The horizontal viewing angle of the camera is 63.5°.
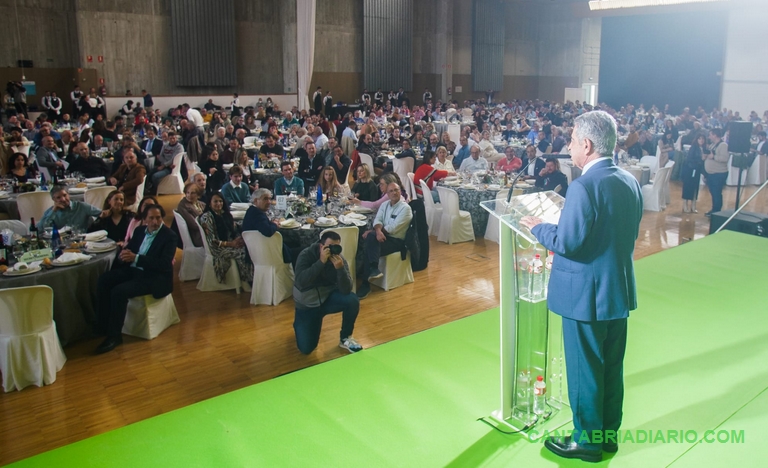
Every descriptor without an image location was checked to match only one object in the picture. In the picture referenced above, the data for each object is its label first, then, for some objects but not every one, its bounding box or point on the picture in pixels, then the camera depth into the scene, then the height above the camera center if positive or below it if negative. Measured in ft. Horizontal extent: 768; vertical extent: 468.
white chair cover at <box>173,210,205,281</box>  21.11 -4.82
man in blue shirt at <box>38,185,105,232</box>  19.26 -2.94
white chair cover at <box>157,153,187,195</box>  34.23 -3.52
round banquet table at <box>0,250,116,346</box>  15.38 -4.41
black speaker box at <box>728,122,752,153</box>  28.78 -1.04
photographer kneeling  14.98 -4.29
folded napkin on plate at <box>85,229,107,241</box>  17.97 -3.36
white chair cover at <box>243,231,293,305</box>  18.78 -4.58
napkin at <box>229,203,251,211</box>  22.37 -3.21
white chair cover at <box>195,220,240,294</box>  20.16 -5.19
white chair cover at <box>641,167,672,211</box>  31.41 -3.94
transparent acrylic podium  8.74 -3.17
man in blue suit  7.62 -1.91
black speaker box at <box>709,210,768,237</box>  23.08 -4.13
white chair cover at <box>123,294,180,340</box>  16.63 -5.30
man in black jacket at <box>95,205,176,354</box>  16.20 -4.18
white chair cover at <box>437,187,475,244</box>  25.73 -4.40
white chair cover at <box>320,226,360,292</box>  18.75 -3.80
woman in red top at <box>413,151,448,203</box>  27.48 -2.62
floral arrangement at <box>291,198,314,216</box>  21.03 -3.06
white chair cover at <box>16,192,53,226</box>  22.55 -3.09
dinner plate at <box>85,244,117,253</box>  17.04 -3.57
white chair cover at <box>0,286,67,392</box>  13.70 -4.84
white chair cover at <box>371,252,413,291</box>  20.48 -5.09
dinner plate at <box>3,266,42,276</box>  15.19 -3.71
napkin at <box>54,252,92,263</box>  16.08 -3.58
